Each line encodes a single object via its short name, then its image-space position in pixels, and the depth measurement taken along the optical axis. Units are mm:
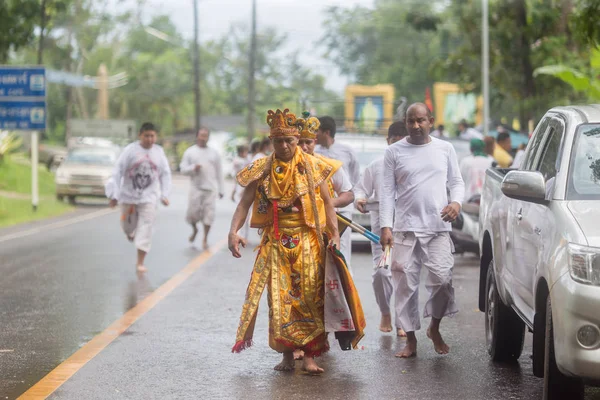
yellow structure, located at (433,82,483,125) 61156
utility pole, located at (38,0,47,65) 26672
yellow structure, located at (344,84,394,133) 30052
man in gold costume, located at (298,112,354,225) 8766
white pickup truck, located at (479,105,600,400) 5734
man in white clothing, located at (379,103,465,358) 8539
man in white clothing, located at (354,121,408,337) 9984
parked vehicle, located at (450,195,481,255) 15852
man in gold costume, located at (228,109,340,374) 7855
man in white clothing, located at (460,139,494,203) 16266
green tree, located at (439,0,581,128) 28375
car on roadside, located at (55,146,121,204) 31047
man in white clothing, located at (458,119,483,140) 29578
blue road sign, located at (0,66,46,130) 26859
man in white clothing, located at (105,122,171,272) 14828
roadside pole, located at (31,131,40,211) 27586
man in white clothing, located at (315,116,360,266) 10227
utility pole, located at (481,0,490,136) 31375
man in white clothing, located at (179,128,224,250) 18531
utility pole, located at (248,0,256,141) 52031
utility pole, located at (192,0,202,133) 50331
